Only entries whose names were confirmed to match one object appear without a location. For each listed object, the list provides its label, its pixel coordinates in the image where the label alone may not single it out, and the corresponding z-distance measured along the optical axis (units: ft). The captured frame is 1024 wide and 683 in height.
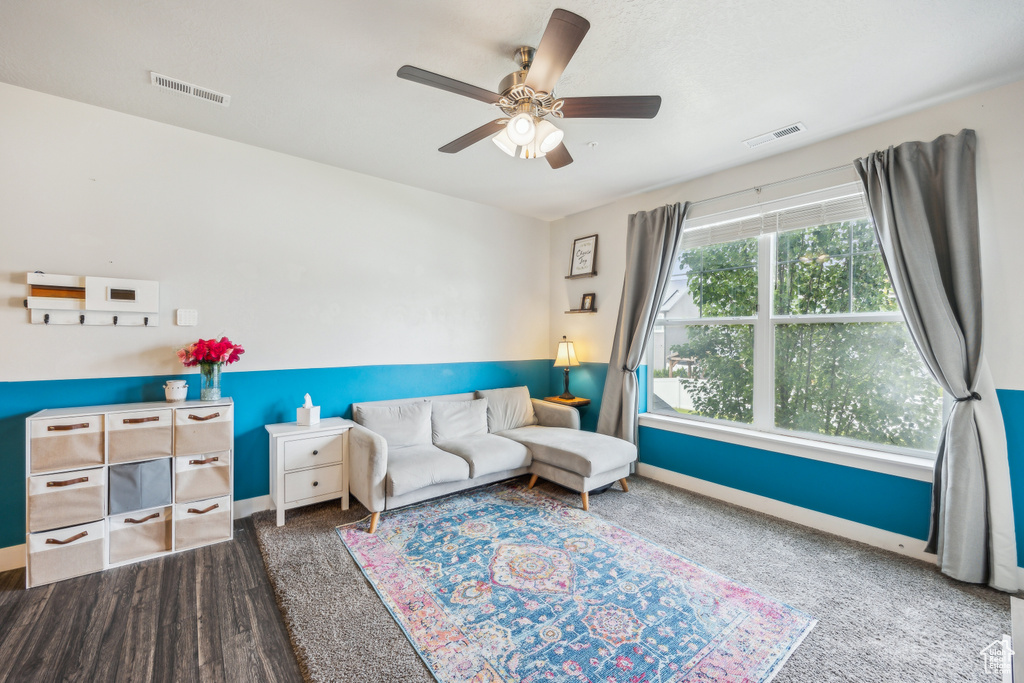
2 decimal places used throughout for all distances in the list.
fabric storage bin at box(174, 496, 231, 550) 8.32
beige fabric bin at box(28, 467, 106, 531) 7.07
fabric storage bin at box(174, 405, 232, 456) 8.30
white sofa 9.28
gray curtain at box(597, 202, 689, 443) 12.27
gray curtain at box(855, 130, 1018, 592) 7.30
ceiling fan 5.16
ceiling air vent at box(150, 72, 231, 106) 7.48
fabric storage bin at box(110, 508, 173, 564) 7.83
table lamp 14.84
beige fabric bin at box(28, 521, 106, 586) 7.10
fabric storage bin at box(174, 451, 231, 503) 8.31
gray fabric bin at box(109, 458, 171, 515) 7.72
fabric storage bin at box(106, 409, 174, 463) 7.71
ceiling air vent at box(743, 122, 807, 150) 8.97
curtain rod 9.36
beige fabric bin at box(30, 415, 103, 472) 7.10
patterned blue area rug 5.54
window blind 9.32
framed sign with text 14.76
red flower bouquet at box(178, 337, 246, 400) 8.80
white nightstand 9.41
